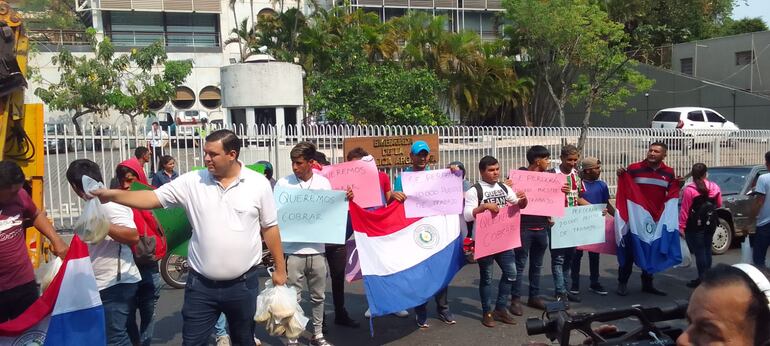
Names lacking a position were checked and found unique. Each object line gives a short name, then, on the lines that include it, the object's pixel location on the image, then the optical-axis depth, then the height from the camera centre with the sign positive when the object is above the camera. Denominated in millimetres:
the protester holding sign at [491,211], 6590 -806
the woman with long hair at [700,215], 7887 -1092
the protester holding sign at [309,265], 5949 -1177
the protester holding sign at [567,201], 7234 -843
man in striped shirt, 7680 -673
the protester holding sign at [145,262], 4711 -882
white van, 25516 +237
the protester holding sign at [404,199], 6594 -668
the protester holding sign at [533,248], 6922 -1261
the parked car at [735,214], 10125 -1422
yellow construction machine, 5258 +226
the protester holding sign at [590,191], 7684 -746
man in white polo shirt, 4242 -596
